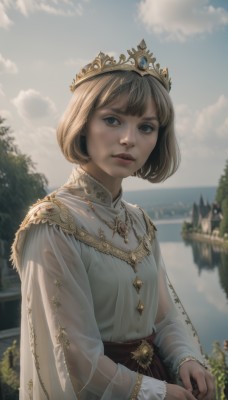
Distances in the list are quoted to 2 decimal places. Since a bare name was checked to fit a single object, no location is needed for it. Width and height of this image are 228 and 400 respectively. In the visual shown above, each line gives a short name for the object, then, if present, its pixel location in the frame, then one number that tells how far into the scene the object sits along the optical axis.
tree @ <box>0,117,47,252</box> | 21.50
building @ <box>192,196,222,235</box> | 58.69
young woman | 1.73
